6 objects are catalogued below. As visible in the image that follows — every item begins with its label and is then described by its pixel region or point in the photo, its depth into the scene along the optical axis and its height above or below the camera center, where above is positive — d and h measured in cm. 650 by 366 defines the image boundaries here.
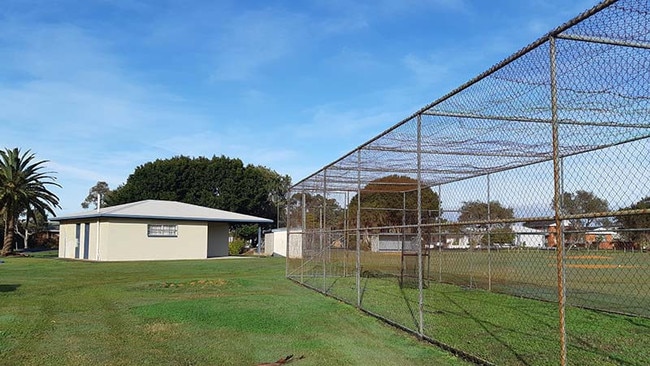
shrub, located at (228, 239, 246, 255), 3634 -183
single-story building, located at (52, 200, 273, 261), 2800 -76
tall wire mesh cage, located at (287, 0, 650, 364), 483 +45
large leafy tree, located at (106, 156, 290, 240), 4838 +316
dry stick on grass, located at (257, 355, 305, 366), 578 -151
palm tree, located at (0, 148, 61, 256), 3169 +168
